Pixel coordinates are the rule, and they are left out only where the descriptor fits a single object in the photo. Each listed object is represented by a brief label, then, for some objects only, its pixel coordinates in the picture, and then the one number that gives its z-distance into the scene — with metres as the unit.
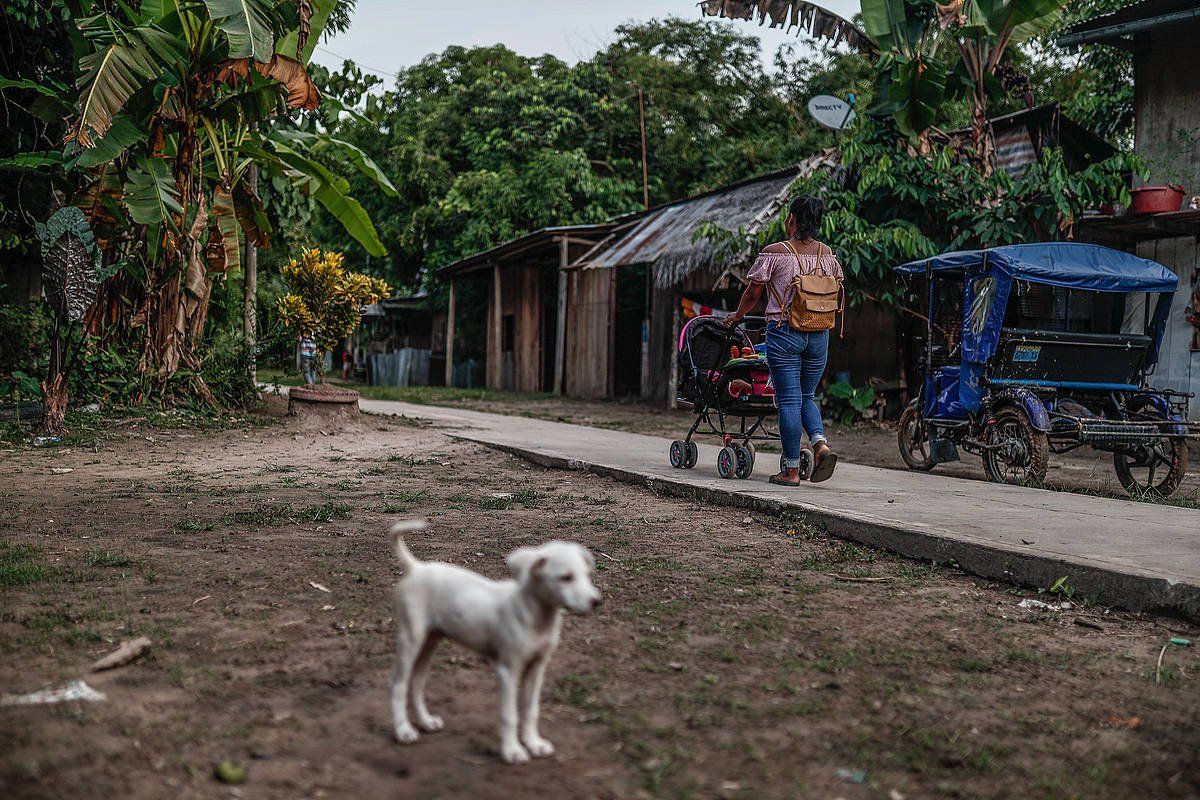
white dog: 2.23
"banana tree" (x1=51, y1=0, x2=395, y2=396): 8.94
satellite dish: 13.91
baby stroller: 7.17
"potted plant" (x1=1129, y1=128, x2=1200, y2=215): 11.25
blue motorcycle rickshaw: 7.41
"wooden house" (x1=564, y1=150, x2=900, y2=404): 14.59
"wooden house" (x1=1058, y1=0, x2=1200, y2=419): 11.62
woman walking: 6.48
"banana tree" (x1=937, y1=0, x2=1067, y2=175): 11.50
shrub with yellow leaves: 10.95
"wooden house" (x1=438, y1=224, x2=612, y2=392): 21.53
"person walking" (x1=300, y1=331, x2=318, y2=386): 11.42
